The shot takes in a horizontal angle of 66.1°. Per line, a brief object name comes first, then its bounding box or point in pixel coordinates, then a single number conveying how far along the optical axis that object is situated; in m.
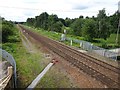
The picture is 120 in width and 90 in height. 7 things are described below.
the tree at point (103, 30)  26.41
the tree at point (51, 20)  35.49
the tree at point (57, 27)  32.73
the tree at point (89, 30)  20.58
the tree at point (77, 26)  28.41
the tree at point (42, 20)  45.29
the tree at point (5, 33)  16.34
